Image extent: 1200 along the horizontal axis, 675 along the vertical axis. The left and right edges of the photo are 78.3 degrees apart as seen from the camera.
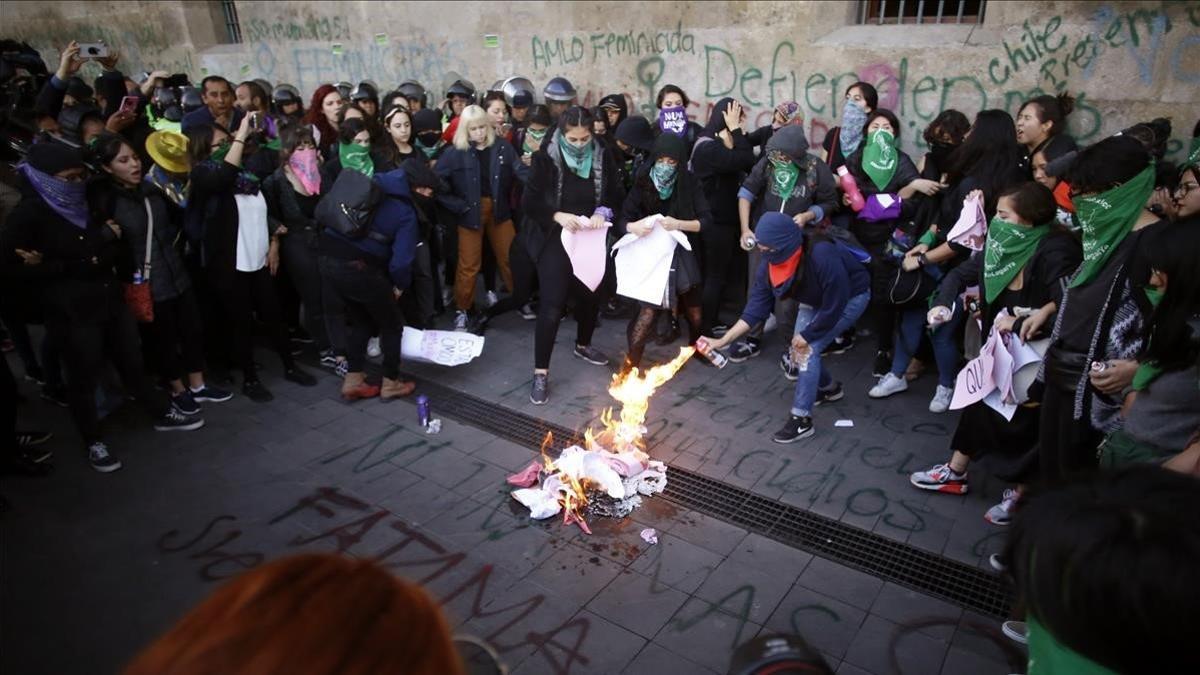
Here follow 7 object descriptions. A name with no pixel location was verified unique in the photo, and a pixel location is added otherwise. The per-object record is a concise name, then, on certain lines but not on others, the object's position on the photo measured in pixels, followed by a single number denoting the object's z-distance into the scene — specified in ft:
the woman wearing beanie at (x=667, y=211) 19.03
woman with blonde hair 22.11
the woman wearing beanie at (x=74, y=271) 14.57
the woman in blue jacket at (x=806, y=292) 15.84
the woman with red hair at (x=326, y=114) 25.02
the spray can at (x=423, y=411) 17.89
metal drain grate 12.43
